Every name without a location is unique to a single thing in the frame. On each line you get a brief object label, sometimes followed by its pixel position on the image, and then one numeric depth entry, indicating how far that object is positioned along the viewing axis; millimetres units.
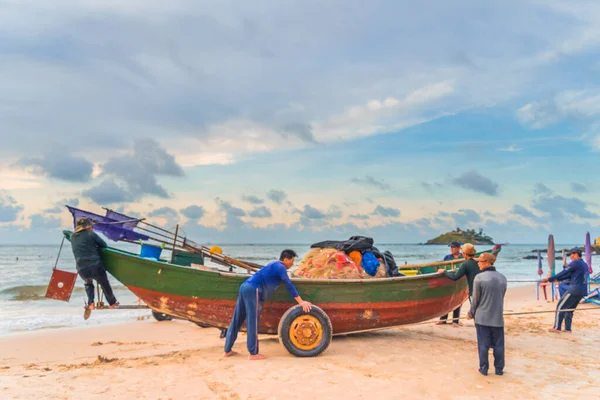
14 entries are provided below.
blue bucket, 7984
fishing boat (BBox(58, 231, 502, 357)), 6938
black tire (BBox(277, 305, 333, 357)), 6406
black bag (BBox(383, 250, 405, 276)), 8148
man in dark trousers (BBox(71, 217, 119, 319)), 6914
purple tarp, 7661
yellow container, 10609
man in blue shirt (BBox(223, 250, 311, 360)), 6297
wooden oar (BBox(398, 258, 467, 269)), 9696
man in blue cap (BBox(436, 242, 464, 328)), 9597
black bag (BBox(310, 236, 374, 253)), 7973
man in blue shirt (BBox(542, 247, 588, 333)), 8469
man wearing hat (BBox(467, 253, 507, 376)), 5648
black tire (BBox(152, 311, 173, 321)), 11609
